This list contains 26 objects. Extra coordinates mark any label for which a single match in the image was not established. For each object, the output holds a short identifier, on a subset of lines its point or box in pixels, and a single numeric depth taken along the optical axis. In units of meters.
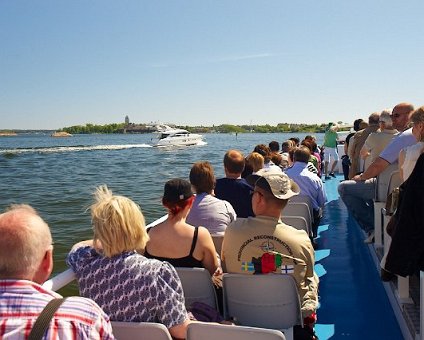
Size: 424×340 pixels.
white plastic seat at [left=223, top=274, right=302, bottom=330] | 2.08
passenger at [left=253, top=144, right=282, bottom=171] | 5.60
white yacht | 49.66
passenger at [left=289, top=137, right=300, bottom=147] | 8.59
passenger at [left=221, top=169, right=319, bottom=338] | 2.27
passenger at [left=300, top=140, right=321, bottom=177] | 7.36
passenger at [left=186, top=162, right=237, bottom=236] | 3.16
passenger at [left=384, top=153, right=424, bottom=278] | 2.10
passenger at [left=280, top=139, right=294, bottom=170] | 7.05
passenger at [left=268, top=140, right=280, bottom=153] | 7.06
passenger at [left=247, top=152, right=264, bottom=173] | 4.70
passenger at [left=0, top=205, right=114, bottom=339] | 1.20
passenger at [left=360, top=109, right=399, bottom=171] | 4.20
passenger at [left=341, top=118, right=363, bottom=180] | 7.38
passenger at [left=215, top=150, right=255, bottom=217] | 3.90
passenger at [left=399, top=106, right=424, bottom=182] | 2.46
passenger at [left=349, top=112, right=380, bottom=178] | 5.54
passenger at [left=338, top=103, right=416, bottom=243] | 3.79
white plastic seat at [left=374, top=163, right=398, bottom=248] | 3.55
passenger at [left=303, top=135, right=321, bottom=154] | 7.92
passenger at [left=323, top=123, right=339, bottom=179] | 10.23
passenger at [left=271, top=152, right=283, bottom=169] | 5.89
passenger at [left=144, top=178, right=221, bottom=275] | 2.36
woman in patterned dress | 1.81
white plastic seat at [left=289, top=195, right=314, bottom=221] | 4.46
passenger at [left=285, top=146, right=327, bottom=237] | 4.70
